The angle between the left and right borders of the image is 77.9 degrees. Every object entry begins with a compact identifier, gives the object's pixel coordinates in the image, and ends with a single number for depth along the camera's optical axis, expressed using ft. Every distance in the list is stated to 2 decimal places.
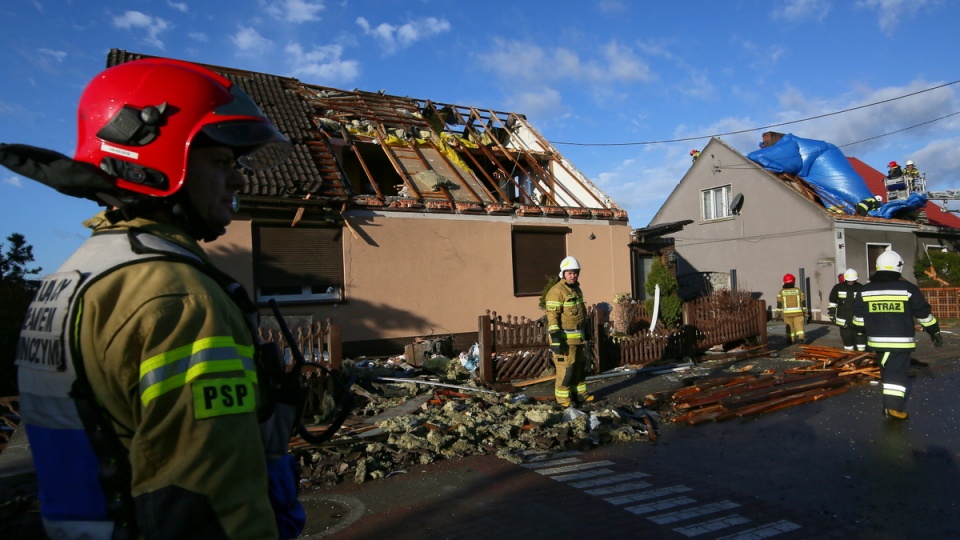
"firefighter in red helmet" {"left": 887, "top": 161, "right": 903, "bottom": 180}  76.54
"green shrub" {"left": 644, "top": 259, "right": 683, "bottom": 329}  45.24
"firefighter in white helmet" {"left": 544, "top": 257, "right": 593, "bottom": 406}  27.71
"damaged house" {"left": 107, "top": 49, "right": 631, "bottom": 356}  37.14
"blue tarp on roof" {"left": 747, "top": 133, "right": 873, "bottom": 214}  72.33
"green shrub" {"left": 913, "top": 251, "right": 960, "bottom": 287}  67.31
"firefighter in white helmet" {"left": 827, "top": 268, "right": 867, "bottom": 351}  39.65
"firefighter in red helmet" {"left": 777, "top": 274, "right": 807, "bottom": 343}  47.47
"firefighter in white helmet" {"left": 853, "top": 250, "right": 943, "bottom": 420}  22.71
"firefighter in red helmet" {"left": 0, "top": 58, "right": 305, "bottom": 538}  3.93
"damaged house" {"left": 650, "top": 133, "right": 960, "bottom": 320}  66.54
